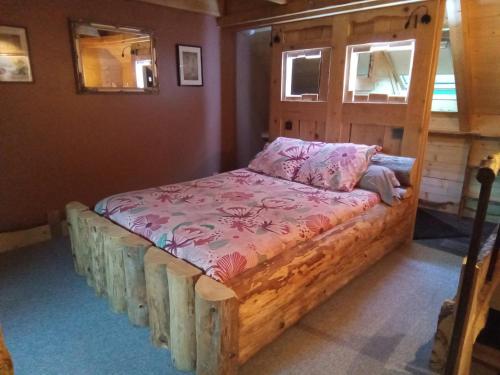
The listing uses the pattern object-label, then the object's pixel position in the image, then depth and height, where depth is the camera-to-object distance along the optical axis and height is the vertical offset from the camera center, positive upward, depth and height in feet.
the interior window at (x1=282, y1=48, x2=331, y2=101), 10.66 +0.82
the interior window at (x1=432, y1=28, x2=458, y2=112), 11.31 +0.55
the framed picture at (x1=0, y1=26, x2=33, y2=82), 8.19 +1.00
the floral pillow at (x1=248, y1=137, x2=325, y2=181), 9.62 -1.70
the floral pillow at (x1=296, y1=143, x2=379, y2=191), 8.61 -1.73
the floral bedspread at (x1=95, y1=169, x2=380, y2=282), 5.27 -2.24
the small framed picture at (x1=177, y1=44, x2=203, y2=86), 11.71 +1.12
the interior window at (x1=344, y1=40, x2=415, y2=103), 9.62 +0.93
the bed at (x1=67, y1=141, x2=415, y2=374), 4.74 -2.59
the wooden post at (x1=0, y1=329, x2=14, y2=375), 2.32 -1.82
